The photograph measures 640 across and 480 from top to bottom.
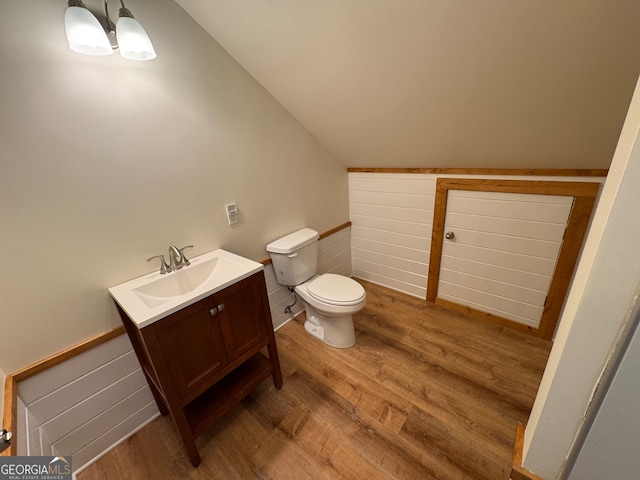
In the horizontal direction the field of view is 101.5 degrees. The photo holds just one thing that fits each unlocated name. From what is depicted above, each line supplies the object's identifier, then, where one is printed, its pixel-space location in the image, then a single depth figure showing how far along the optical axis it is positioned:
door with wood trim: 1.58
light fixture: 0.88
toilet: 1.72
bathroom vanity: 1.08
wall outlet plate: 1.60
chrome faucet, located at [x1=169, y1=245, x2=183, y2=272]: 1.35
